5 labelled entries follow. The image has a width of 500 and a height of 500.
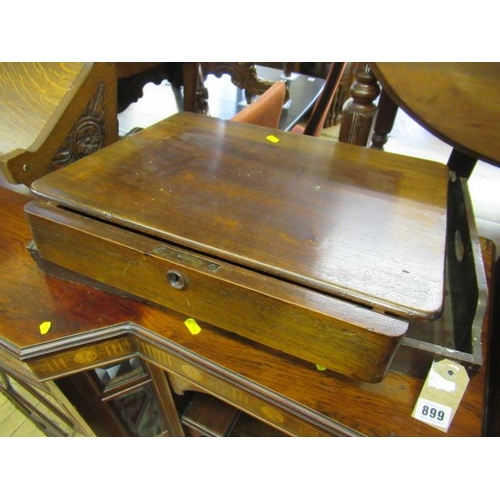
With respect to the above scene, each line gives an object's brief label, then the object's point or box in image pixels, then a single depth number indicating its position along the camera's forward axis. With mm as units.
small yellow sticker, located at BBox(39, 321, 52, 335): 619
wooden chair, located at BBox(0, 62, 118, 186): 792
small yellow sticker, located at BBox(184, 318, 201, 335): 626
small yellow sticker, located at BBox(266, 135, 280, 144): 791
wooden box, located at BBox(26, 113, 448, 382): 462
